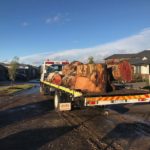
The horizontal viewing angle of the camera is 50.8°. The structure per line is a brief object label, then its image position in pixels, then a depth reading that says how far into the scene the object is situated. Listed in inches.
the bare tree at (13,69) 825.9
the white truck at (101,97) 215.7
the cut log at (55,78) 337.3
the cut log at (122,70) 245.8
